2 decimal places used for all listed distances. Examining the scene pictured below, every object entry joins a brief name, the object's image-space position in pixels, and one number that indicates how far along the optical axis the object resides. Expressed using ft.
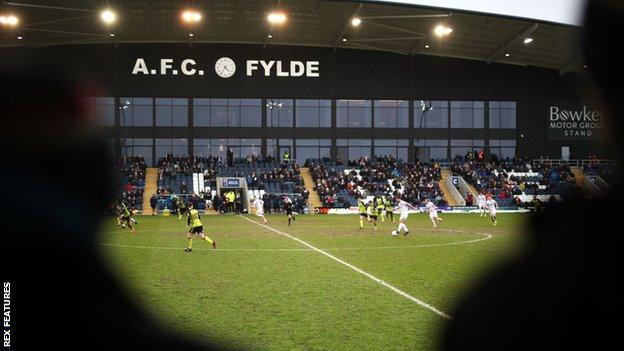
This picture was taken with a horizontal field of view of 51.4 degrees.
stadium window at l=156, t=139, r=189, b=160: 198.18
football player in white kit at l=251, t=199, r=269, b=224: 122.42
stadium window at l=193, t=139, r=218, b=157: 199.21
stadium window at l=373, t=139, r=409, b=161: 205.16
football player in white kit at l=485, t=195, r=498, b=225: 107.45
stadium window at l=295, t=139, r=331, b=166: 203.00
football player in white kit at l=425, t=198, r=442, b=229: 104.27
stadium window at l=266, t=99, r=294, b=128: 200.64
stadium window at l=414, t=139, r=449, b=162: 206.18
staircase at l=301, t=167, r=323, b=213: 169.60
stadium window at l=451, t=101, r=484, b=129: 206.90
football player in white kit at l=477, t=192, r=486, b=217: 137.08
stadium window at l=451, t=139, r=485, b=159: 208.07
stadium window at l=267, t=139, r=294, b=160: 202.08
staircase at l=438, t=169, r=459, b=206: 179.47
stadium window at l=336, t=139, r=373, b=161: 204.33
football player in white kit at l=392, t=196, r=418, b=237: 83.35
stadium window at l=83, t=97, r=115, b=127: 193.88
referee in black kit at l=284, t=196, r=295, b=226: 112.13
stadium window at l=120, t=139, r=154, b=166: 196.34
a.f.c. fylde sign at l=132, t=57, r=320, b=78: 194.08
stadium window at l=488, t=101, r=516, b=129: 208.74
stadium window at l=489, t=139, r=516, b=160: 209.46
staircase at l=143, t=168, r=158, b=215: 164.88
